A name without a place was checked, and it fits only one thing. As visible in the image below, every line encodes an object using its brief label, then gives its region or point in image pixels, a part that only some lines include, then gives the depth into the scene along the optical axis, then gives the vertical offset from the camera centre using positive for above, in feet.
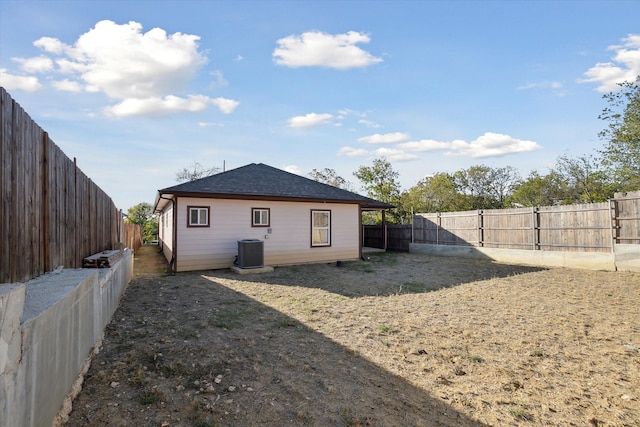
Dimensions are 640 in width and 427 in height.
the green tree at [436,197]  89.13 +6.15
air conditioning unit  33.73 -3.35
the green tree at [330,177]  101.73 +13.41
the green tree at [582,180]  71.92 +8.51
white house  33.68 +0.30
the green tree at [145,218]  107.14 +1.42
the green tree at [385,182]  85.46 +9.93
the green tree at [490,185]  91.30 +9.42
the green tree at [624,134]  55.83 +14.51
